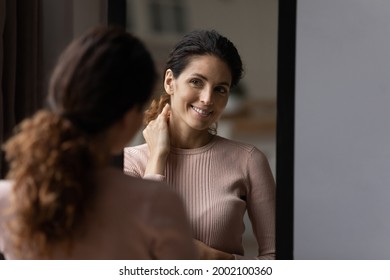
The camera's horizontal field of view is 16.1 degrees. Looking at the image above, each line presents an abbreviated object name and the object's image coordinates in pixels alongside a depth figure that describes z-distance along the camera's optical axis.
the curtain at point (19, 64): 3.66
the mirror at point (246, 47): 3.19
